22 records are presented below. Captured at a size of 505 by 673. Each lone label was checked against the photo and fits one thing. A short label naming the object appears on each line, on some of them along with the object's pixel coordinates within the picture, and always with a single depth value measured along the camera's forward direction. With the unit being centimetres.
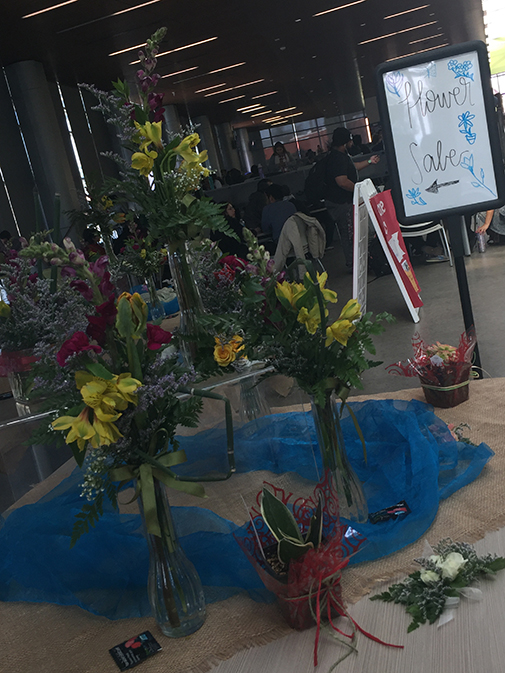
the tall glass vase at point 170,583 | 102
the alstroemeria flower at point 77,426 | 89
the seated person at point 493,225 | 659
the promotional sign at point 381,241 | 375
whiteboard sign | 220
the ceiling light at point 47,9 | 463
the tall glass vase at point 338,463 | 127
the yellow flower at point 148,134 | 147
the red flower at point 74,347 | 90
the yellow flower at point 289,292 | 119
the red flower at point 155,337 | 98
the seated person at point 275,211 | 511
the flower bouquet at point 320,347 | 118
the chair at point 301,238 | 518
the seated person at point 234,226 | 507
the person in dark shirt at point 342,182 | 493
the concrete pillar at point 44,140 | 557
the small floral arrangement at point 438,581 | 98
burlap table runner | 102
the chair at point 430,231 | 598
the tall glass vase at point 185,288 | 164
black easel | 216
